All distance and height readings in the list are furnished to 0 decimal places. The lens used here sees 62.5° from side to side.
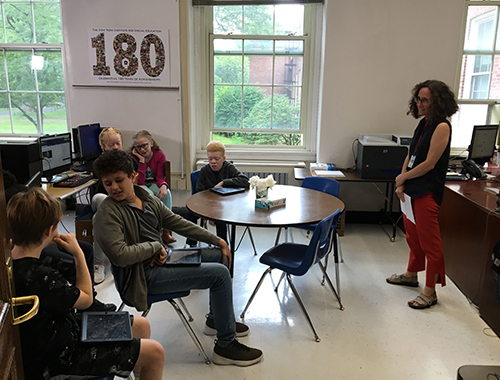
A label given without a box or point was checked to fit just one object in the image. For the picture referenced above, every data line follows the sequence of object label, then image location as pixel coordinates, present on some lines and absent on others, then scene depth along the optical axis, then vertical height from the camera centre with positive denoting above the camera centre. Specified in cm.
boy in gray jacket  208 -80
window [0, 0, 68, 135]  488 +29
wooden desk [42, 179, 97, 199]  331 -79
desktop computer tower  307 -49
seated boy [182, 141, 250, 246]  341 -65
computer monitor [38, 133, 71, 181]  363 -54
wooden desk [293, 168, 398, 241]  426 -98
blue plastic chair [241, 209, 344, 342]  250 -104
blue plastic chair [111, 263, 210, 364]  216 -107
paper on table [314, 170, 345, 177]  432 -78
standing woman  285 -51
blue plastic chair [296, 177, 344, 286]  353 -76
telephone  385 -63
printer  424 -59
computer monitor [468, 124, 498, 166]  417 -44
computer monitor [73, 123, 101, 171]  417 -52
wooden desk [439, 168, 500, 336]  277 -103
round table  261 -76
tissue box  286 -73
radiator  500 -95
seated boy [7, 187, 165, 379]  141 -74
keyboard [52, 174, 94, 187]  358 -76
